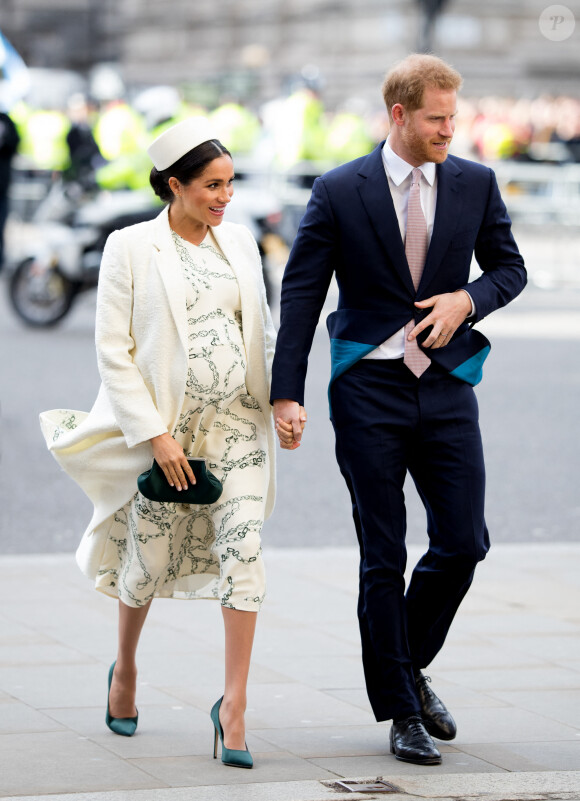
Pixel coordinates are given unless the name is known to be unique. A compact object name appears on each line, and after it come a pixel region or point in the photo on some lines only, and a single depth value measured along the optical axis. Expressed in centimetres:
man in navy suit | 749
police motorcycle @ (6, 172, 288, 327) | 2413
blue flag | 3166
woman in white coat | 734
